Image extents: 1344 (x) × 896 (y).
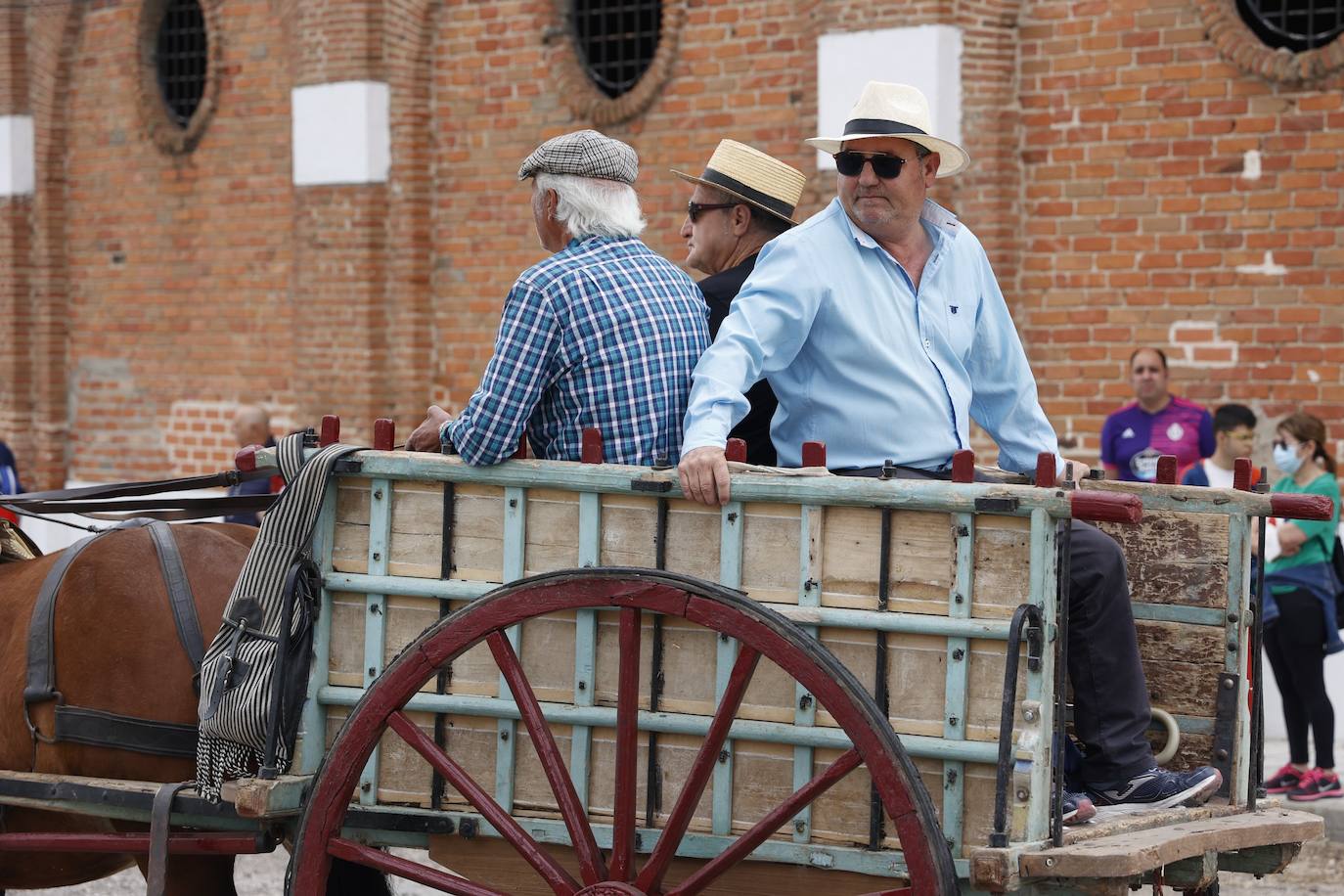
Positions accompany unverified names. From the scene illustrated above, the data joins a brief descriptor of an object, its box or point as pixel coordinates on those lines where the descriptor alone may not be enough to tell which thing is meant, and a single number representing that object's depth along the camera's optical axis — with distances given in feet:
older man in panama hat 23.97
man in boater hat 31.94
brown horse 27.14
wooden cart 20.33
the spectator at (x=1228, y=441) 48.67
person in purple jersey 51.31
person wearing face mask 47.01
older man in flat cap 23.62
